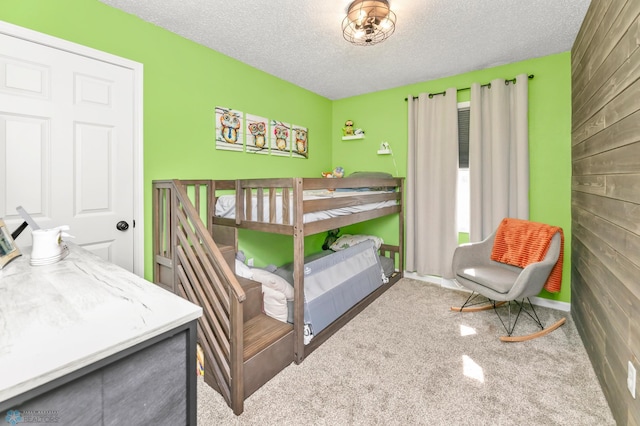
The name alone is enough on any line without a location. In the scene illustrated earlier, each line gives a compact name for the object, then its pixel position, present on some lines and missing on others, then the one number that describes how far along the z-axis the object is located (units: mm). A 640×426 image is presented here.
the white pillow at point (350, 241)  3611
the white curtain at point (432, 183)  3191
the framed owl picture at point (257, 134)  2969
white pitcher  1189
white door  1677
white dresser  571
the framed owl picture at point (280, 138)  3262
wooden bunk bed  1597
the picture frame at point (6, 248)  1147
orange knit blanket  2420
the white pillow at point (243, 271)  2340
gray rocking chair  2186
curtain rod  2787
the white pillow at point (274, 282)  2195
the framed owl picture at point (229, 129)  2689
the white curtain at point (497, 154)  2787
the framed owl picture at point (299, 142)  3537
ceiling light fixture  1858
